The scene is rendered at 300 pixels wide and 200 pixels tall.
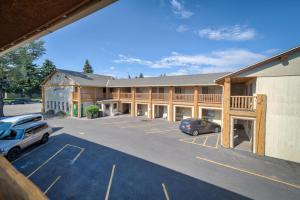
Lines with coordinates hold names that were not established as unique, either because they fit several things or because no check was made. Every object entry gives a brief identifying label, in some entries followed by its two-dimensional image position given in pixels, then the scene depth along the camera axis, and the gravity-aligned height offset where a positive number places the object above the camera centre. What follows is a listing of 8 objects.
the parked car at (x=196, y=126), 14.79 -3.09
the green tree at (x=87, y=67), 62.39 +11.28
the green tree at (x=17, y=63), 22.27 +4.55
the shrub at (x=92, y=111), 23.44 -2.55
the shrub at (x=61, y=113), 25.58 -3.20
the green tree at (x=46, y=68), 46.91 +8.12
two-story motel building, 9.75 -0.43
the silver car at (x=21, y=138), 9.28 -2.99
